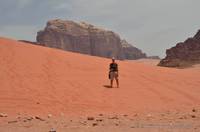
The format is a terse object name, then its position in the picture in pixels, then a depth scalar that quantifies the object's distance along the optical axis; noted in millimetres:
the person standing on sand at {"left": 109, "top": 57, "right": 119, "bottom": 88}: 18984
